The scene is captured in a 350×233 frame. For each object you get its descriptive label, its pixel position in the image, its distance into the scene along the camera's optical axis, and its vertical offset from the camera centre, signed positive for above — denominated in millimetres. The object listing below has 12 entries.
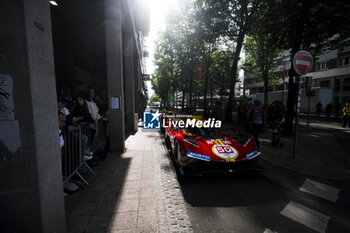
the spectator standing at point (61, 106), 3869 -66
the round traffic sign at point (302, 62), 4766 +1201
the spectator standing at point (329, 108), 18272 -427
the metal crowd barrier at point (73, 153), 2985 -970
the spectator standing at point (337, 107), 17453 -304
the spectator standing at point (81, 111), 4940 -229
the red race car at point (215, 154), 3457 -1057
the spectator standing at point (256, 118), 6012 -505
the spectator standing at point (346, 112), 10962 -552
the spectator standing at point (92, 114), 4820 -345
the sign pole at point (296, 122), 5064 -557
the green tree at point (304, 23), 7227 +3906
